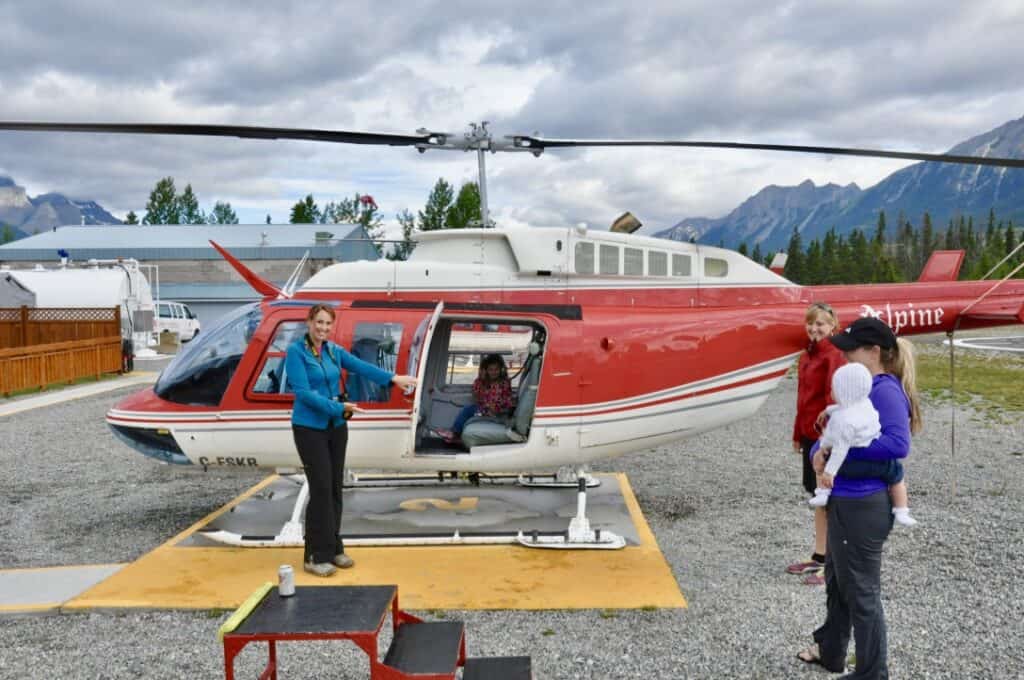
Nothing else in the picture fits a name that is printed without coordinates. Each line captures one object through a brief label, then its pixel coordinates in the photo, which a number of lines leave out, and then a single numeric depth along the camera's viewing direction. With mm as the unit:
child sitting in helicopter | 7199
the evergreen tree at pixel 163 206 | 79125
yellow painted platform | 5117
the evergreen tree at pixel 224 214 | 93625
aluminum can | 3574
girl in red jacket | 5293
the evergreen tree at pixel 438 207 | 60091
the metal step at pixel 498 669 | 3627
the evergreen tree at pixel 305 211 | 74312
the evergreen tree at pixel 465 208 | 53031
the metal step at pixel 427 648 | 3449
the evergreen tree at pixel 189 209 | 81188
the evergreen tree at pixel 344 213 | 74756
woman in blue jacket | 5364
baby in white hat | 3381
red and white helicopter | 6469
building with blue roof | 40719
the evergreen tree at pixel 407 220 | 62372
